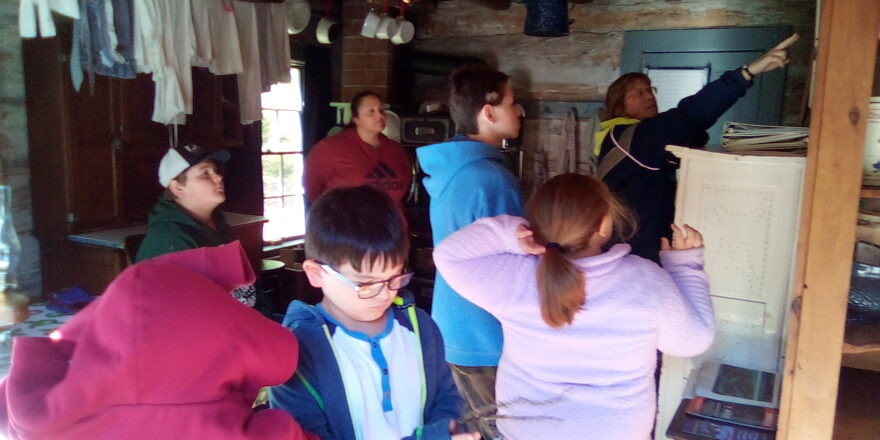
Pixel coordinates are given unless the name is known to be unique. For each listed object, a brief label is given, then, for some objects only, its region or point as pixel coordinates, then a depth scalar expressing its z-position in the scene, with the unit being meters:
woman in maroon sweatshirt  3.46
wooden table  3.02
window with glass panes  4.79
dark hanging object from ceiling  3.21
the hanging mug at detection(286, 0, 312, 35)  4.02
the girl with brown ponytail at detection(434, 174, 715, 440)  1.32
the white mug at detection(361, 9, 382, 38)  3.98
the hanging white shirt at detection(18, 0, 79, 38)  2.43
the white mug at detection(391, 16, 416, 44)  4.14
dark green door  3.59
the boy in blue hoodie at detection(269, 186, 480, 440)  1.08
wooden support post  1.23
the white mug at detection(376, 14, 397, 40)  4.02
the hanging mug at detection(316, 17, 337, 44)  4.26
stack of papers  1.66
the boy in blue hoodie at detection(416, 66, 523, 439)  1.78
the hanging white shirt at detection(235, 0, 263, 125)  3.61
